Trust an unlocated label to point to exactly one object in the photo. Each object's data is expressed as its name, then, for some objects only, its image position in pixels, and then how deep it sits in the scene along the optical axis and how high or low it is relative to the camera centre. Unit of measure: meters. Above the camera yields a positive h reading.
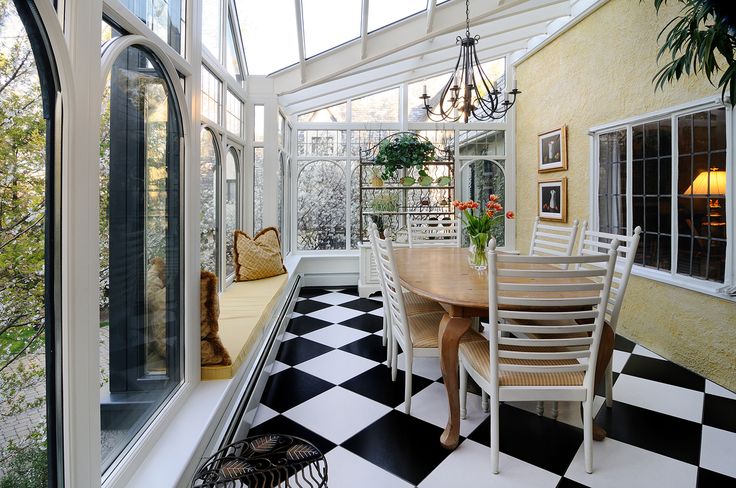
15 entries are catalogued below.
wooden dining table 1.81 -0.33
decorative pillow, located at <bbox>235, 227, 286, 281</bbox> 3.40 -0.15
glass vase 2.59 -0.08
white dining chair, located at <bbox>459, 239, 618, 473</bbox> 1.55 -0.48
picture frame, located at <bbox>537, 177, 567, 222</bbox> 4.34 +0.44
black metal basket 1.09 -0.67
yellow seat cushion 1.79 -0.48
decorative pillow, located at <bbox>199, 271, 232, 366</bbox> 1.74 -0.38
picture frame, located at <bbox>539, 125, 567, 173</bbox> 4.28 +1.00
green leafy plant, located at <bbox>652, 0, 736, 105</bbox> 1.85 +0.99
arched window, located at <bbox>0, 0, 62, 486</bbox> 0.75 -0.02
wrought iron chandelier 2.69 +1.03
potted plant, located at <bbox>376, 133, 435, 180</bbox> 4.85 +1.06
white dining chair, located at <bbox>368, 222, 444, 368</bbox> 2.52 -0.47
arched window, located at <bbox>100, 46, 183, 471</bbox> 1.14 -0.03
